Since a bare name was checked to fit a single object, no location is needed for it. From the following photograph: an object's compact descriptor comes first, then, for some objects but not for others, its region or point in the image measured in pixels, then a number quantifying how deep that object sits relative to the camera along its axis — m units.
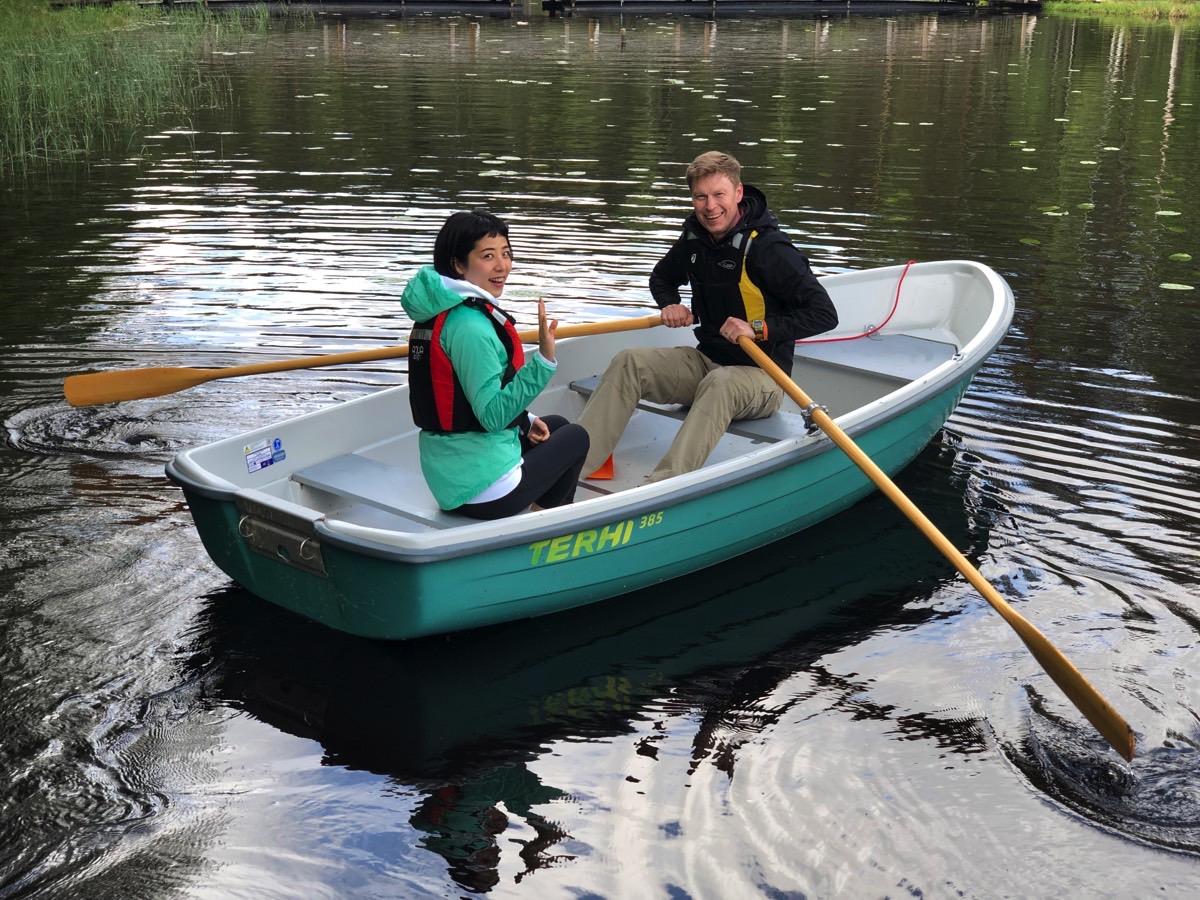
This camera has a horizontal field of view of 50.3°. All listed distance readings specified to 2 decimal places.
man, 4.50
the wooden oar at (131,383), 5.21
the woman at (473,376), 3.62
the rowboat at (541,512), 3.65
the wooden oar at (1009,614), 3.36
